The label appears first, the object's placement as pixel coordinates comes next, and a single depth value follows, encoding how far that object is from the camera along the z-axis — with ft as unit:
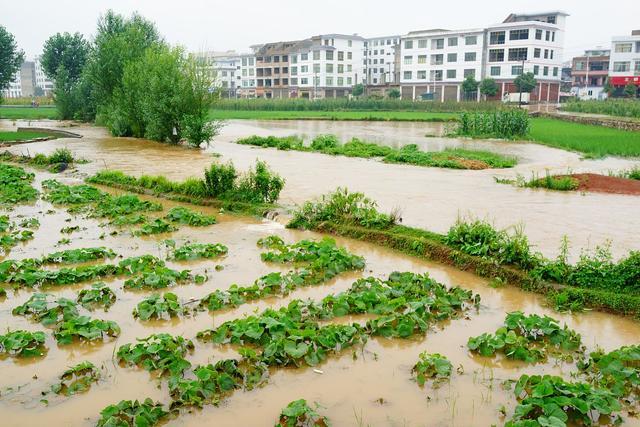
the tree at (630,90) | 220.23
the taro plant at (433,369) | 19.69
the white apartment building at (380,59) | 355.36
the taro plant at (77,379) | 18.92
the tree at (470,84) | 231.50
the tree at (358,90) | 289.33
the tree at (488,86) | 223.30
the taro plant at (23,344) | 21.36
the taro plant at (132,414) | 16.56
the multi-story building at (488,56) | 231.50
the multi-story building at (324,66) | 301.43
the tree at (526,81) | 214.07
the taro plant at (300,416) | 16.75
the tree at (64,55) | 179.93
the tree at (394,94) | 261.69
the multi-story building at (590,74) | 273.95
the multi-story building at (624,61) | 235.40
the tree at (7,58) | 176.76
